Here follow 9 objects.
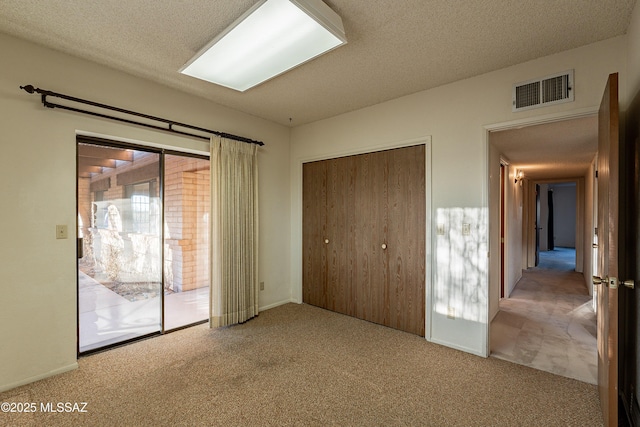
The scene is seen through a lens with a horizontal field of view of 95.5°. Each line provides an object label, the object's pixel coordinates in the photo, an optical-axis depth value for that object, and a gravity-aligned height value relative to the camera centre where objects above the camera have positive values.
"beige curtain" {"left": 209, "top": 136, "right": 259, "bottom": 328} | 3.41 -0.22
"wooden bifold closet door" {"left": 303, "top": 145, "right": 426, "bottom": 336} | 3.25 -0.28
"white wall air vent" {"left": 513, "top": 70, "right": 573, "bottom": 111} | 2.38 +1.04
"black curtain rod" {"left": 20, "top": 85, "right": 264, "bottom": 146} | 2.34 +0.97
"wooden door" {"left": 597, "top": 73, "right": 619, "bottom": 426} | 1.62 -0.25
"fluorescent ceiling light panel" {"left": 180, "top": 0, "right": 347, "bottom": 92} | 1.78 +1.24
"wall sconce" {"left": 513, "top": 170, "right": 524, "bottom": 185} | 5.81 +0.79
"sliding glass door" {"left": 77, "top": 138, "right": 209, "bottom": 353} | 2.76 -0.29
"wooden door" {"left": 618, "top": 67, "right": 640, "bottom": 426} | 1.86 -0.38
